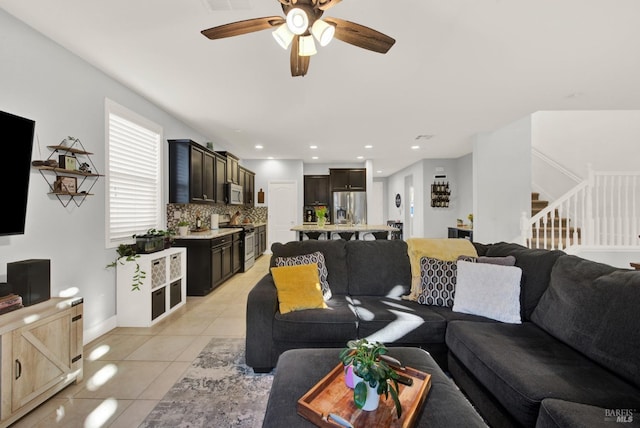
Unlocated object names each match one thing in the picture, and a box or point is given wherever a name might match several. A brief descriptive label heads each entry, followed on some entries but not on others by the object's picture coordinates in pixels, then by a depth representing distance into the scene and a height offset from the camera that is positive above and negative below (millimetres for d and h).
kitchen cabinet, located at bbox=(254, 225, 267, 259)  6965 -669
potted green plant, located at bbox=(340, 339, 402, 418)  1086 -634
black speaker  1946 -447
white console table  3154 -872
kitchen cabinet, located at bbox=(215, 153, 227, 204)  5320 +711
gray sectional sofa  1298 -779
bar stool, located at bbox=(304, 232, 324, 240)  5492 -399
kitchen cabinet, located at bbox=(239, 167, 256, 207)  6859 +751
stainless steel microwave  5742 +427
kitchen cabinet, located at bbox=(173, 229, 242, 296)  4203 -724
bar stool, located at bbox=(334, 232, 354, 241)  5867 -431
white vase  1107 -725
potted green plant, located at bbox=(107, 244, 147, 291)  3139 -498
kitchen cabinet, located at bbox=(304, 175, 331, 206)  8375 +734
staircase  4293 -319
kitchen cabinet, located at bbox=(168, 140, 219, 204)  4246 +645
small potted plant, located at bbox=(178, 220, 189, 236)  4340 -203
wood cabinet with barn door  1634 -881
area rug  1718 -1230
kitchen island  5480 -322
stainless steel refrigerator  8195 +198
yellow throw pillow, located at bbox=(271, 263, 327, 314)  2293 -608
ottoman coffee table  1092 -784
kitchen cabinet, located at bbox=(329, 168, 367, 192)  8289 +1014
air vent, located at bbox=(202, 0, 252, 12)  1960 +1458
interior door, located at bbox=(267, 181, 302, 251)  7938 +116
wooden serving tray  1063 -764
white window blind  3203 +499
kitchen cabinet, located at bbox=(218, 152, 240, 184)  5856 +997
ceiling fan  1600 +1103
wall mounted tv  1881 +313
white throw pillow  2113 -599
